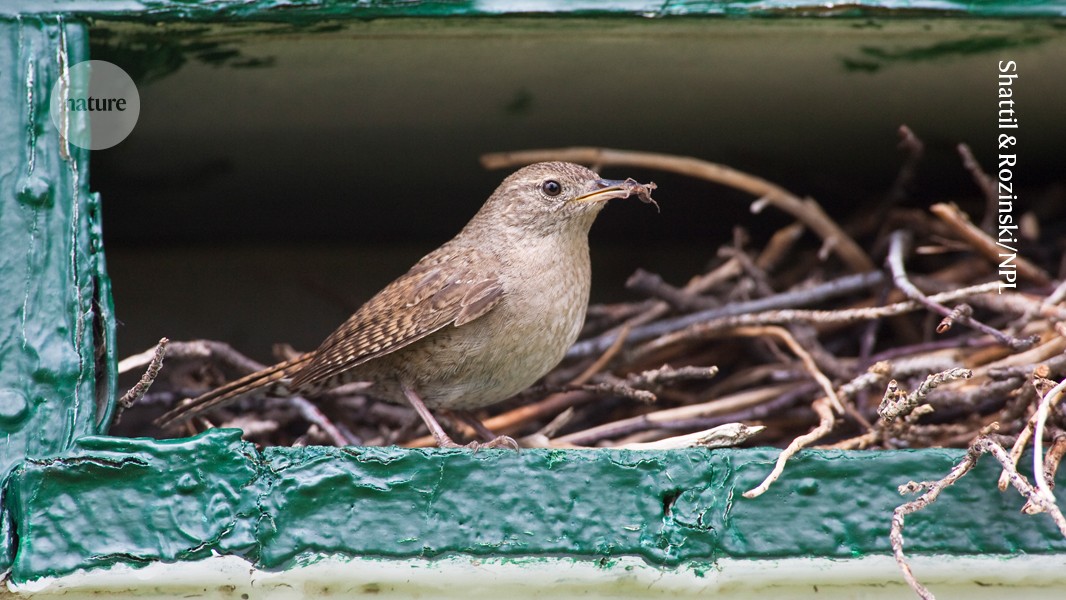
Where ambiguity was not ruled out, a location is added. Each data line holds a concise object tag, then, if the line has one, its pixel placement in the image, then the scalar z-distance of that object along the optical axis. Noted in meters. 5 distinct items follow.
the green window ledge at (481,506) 3.94
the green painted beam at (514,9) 4.66
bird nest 5.21
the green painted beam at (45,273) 4.12
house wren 5.42
